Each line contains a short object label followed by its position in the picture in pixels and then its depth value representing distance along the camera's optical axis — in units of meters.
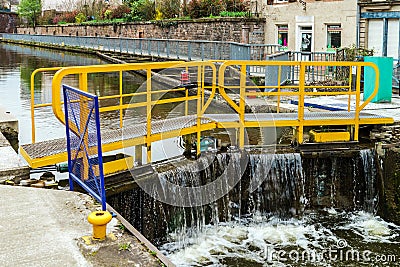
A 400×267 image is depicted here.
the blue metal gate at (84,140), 5.74
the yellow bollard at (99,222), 5.34
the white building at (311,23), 21.56
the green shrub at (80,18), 55.62
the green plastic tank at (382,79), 12.64
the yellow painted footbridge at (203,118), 7.54
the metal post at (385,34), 19.30
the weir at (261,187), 8.51
